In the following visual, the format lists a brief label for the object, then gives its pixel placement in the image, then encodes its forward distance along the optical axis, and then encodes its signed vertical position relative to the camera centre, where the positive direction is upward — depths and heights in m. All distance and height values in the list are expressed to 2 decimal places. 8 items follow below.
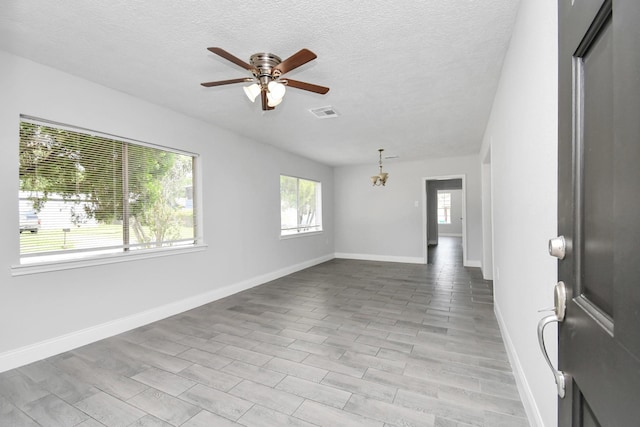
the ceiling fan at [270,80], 2.15 +1.01
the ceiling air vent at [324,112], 3.63 +1.23
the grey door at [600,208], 0.46 +0.00
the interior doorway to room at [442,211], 6.82 -0.09
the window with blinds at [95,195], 2.60 +0.19
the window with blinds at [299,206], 6.08 +0.11
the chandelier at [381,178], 6.04 +0.64
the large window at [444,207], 14.06 +0.08
